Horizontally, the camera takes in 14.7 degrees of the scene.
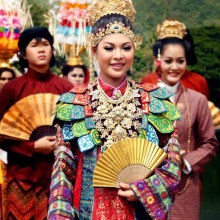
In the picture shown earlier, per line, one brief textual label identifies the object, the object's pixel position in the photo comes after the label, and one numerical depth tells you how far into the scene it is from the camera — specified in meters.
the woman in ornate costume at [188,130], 5.93
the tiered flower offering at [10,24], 8.56
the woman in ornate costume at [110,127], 4.00
